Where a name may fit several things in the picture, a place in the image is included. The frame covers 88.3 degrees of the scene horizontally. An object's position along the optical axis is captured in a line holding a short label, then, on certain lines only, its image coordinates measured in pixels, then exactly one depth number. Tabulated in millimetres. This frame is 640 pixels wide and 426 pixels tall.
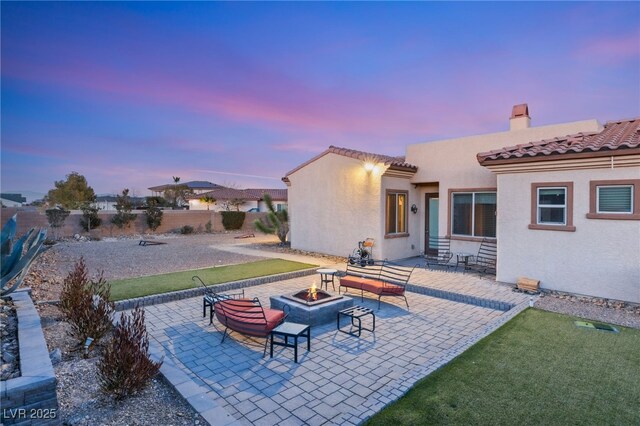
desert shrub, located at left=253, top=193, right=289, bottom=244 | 20734
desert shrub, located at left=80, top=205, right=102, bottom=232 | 24531
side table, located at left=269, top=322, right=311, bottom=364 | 5570
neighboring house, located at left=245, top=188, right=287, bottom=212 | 50000
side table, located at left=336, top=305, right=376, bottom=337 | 6874
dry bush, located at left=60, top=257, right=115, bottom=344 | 5664
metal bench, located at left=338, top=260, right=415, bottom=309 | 8672
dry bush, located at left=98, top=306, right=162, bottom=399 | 4090
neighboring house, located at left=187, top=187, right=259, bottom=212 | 48781
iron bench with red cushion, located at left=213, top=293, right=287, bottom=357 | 5941
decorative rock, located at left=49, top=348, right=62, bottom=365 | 5097
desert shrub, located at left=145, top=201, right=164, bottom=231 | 27938
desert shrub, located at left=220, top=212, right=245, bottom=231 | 32219
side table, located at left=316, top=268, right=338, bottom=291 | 10190
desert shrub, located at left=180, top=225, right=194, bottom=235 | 29062
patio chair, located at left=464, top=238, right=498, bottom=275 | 12266
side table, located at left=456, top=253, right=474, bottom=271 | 12383
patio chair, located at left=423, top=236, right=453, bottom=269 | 13430
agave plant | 5531
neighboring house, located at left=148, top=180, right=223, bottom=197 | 68312
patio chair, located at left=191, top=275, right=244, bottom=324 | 7317
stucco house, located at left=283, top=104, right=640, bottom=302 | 8953
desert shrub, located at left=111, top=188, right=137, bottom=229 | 26094
